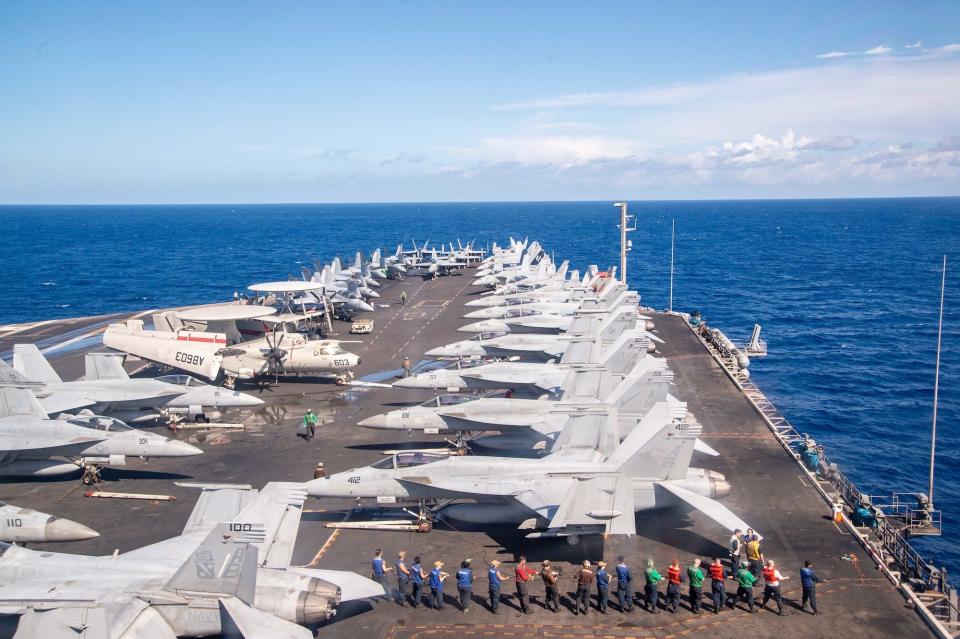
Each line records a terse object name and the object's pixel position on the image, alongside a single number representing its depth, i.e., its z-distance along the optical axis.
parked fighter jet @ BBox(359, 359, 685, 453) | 29.50
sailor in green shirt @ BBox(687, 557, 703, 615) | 19.17
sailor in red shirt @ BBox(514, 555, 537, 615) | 19.44
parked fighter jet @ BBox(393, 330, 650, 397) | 35.22
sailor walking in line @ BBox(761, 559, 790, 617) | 19.36
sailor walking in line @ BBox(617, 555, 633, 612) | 19.39
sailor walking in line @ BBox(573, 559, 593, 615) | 19.28
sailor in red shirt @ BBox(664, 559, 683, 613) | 19.38
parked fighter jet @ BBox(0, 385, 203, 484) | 28.69
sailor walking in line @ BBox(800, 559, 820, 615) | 19.14
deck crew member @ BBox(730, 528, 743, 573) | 20.72
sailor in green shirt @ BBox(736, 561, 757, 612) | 19.30
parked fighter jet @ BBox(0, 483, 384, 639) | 15.99
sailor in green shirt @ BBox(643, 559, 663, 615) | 19.44
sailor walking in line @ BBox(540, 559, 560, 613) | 19.48
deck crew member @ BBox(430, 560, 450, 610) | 19.59
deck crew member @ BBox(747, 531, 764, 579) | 20.14
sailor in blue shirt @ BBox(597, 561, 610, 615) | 19.36
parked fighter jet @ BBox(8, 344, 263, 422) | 34.06
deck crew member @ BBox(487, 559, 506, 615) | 19.47
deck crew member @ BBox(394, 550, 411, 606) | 19.98
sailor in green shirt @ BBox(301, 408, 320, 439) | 34.56
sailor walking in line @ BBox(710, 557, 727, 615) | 19.42
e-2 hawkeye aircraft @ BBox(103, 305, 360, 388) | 42.12
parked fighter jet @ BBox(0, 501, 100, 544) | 22.02
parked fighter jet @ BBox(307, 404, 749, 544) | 21.94
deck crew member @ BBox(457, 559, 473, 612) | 19.45
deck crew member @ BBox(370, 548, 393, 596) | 19.95
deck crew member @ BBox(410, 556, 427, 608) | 19.69
